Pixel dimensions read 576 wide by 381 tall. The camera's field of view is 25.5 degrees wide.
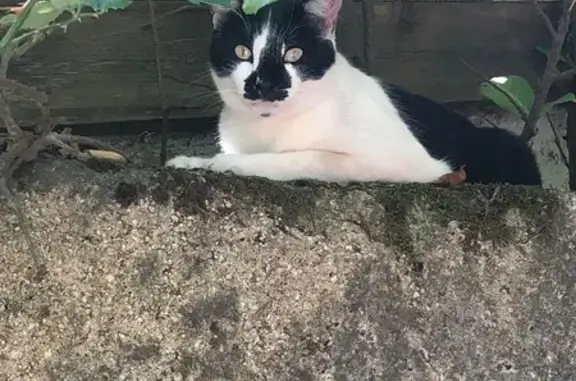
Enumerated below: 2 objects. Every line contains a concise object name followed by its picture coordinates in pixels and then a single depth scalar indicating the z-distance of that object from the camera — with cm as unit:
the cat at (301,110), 98
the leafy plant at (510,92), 110
